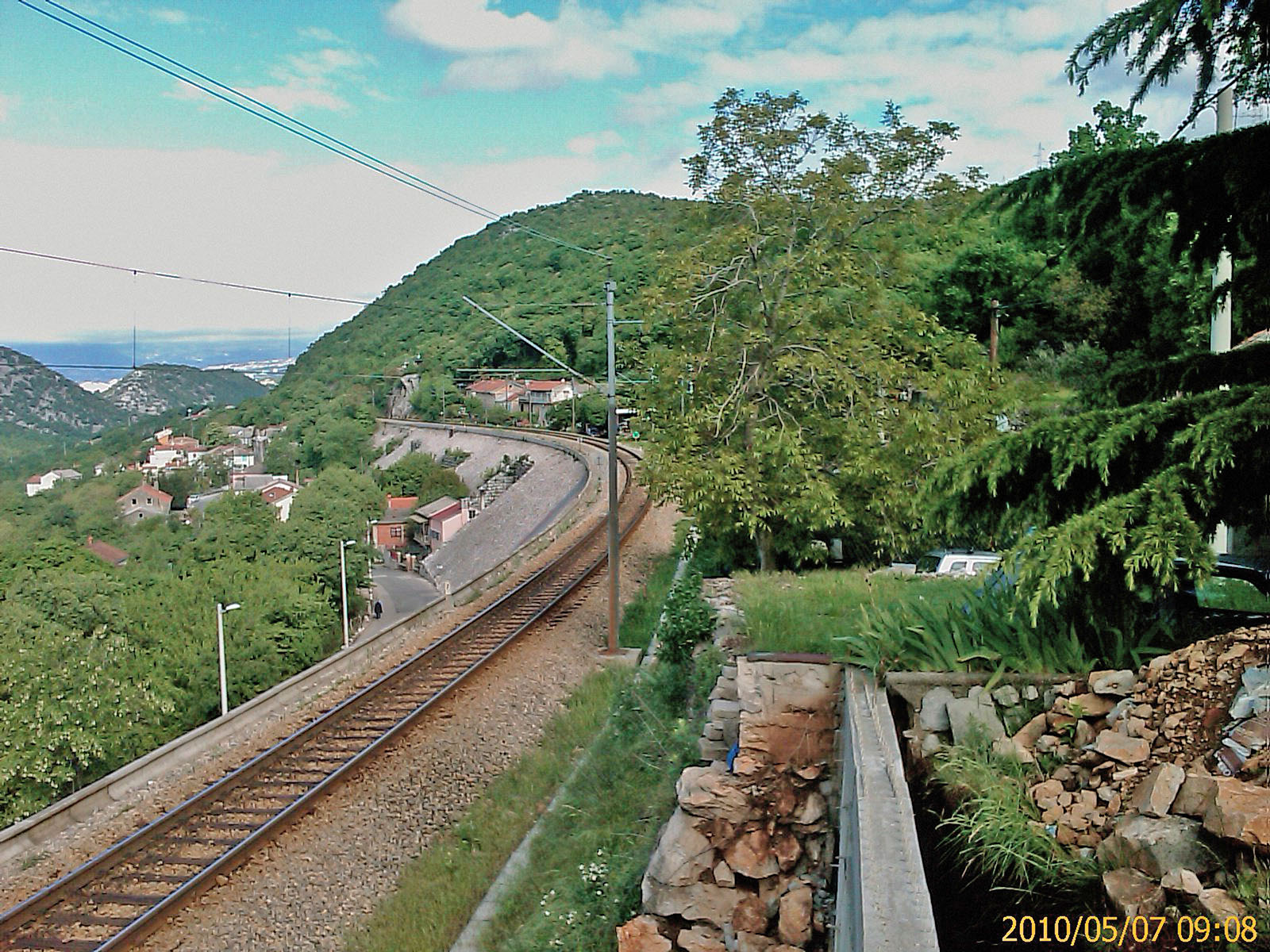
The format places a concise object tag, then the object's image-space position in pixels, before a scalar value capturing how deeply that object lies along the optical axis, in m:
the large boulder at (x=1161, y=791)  3.90
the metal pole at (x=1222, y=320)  9.94
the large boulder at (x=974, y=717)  5.38
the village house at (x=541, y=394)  92.62
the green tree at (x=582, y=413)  66.44
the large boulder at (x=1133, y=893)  3.54
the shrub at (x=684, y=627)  10.82
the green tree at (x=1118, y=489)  4.19
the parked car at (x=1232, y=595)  6.18
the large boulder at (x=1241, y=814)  3.38
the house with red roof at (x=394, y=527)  74.50
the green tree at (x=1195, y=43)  5.01
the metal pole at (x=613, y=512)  15.11
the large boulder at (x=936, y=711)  5.69
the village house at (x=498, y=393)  96.81
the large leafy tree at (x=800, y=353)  13.28
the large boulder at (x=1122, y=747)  4.48
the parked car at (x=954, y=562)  13.69
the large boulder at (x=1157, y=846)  3.59
